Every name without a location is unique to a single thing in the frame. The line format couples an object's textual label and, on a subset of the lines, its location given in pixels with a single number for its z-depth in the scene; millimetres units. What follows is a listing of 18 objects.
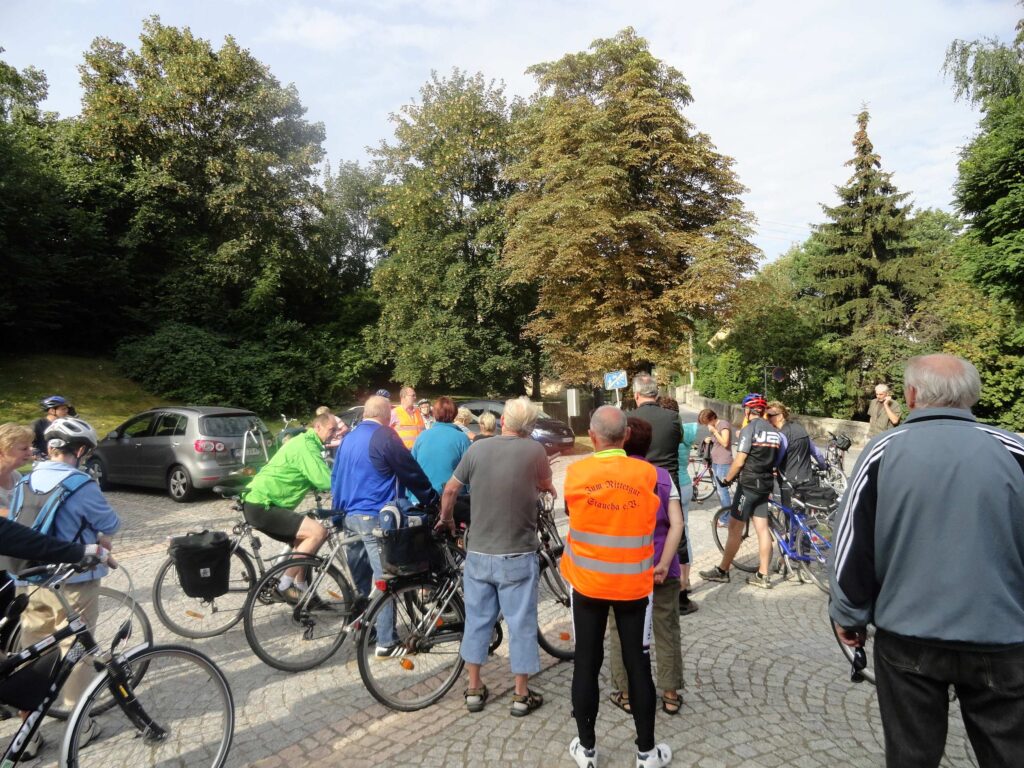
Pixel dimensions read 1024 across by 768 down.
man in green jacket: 5324
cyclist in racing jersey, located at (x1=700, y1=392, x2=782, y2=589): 6137
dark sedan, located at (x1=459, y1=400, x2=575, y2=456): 16703
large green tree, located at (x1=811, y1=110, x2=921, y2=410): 24203
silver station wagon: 11000
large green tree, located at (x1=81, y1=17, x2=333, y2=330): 23078
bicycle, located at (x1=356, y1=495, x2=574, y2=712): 4043
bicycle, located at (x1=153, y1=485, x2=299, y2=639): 5281
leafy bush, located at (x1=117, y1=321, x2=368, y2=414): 21047
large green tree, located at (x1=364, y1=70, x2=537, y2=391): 25078
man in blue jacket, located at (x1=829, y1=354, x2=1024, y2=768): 2080
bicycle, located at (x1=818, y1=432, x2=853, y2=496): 10244
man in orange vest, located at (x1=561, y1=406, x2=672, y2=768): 3105
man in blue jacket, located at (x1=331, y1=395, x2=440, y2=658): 4555
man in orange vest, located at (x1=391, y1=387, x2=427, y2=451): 8500
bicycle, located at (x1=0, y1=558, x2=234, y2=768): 2857
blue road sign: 17312
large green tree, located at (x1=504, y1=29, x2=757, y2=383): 19531
